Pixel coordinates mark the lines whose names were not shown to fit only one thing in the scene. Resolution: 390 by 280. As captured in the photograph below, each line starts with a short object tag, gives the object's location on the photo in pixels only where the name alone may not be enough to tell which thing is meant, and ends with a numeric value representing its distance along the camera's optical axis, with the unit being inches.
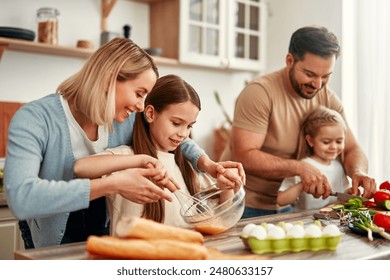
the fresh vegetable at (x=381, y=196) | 129.8
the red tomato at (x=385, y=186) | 137.0
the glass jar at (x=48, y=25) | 172.8
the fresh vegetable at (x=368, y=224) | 111.5
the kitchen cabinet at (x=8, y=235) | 153.0
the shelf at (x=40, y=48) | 164.7
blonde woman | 104.4
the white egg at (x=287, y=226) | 104.6
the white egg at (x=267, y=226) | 104.0
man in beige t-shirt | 143.2
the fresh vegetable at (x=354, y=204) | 126.1
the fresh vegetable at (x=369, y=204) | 130.3
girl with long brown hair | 118.0
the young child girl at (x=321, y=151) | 145.8
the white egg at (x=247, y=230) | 103.7
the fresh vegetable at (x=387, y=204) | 127.8
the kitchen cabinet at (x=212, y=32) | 200.7
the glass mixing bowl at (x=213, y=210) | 112.2
